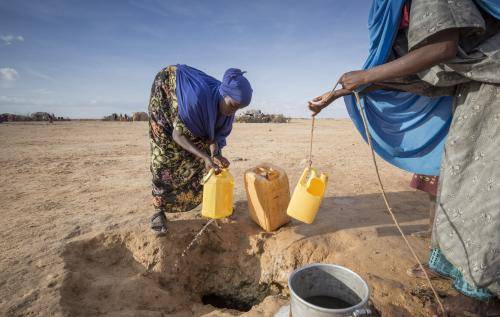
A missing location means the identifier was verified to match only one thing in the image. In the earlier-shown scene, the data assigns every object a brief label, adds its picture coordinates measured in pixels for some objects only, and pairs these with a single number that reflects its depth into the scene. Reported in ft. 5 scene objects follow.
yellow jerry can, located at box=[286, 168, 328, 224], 7.47
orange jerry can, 9.11
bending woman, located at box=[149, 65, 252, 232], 8.64
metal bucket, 5.22
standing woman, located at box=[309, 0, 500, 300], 4.79
